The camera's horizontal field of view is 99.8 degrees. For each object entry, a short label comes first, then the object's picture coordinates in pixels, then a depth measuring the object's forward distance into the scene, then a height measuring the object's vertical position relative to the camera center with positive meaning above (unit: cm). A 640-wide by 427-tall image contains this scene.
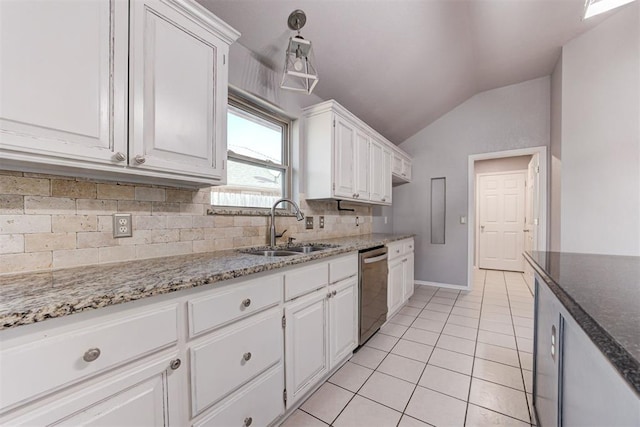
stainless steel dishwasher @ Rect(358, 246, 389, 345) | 222 -68
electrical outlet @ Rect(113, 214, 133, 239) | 131 -7
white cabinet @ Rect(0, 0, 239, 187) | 87 +48
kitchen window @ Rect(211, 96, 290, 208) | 203 +45
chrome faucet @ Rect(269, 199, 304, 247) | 207 -8
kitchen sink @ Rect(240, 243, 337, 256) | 192 -29
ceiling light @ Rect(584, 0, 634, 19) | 115 +91
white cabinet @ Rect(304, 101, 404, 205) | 247 +58
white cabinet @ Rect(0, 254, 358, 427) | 68 -50
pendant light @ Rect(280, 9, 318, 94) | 176 +107
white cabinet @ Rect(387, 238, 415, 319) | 283 -71
